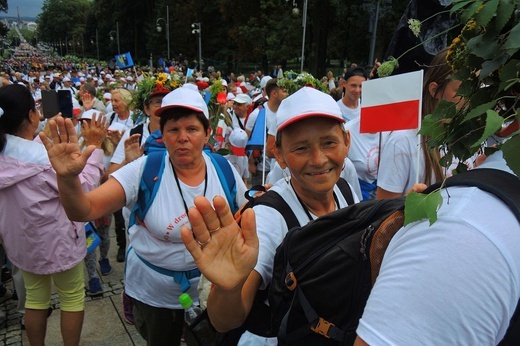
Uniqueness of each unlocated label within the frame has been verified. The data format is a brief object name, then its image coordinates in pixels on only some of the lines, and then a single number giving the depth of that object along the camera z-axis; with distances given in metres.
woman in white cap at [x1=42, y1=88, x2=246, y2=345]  2.56
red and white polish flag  2.38
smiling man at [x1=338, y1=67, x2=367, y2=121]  5.34
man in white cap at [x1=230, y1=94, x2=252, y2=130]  7.10
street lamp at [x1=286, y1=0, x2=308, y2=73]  17.52
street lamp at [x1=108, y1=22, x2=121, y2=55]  64.06
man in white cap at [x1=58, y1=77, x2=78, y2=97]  15.56
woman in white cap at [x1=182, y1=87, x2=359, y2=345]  1.33
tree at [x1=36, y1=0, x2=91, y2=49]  124.69
